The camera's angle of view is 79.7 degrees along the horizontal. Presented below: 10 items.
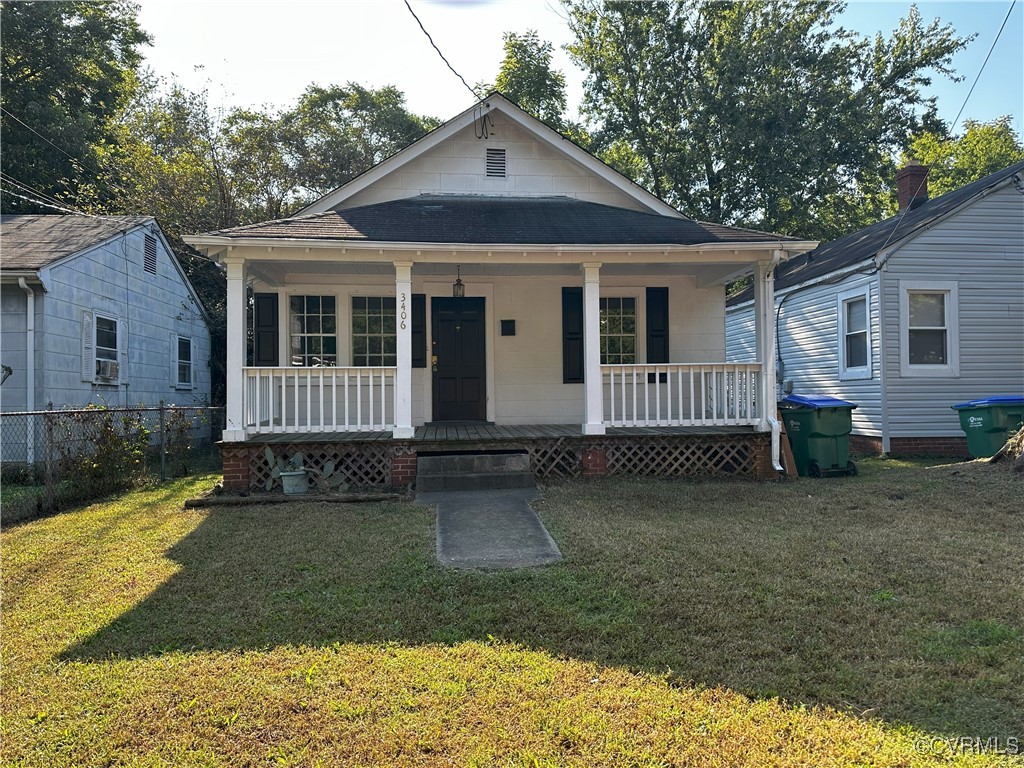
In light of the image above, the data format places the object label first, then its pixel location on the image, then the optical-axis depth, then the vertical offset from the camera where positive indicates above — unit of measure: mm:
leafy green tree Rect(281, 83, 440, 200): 21562 +10279
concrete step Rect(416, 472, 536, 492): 7473 -1169
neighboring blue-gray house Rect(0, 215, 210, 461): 9625 +1397
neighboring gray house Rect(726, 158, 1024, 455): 10609 +1144
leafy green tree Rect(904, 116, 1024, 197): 26250 +9869
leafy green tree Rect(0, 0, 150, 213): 19844 +10559
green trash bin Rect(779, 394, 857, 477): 8406 -744
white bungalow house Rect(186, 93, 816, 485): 7766 +1148
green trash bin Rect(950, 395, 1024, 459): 9391 -628
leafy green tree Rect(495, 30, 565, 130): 23156 +11821
